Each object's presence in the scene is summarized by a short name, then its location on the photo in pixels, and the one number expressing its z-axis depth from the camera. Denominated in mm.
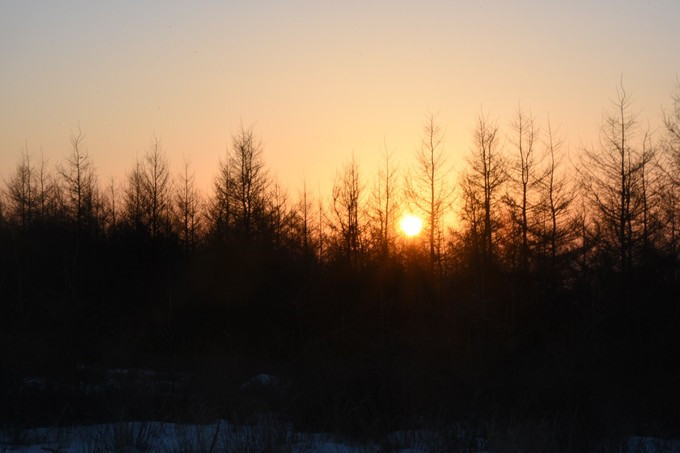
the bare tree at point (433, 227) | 32812
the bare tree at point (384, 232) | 34222
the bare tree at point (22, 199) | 46562
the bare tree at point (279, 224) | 36453
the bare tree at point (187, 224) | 41750
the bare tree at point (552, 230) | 29375
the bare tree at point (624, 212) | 26281
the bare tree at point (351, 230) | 36344
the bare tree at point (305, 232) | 40781
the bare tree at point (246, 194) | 36188
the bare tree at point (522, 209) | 29500
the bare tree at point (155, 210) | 39719
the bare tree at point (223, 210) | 36406
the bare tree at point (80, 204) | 37688
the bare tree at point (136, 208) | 39875
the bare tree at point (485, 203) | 30438
